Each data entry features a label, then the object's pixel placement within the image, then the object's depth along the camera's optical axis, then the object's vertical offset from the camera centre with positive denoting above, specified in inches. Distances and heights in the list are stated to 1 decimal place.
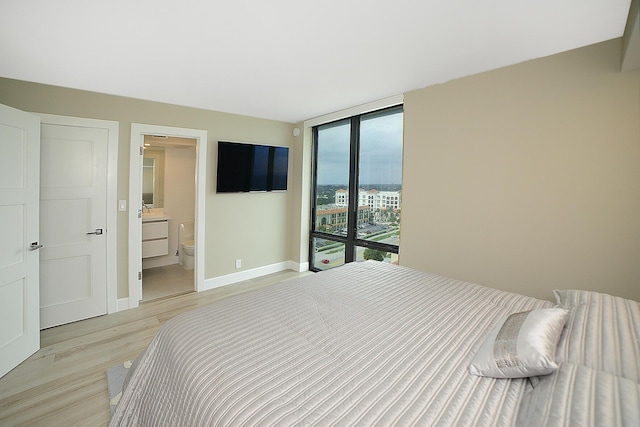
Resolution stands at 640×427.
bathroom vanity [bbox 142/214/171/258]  184.2 -22.3
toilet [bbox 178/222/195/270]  192.4 -28.9
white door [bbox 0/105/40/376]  86.2 -12.3
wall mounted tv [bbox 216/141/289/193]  158.6 +21.6
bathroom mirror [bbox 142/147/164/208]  206.1 +17.2
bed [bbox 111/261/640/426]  35.2 -24.7
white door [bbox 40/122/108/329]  113.4 -10.0
